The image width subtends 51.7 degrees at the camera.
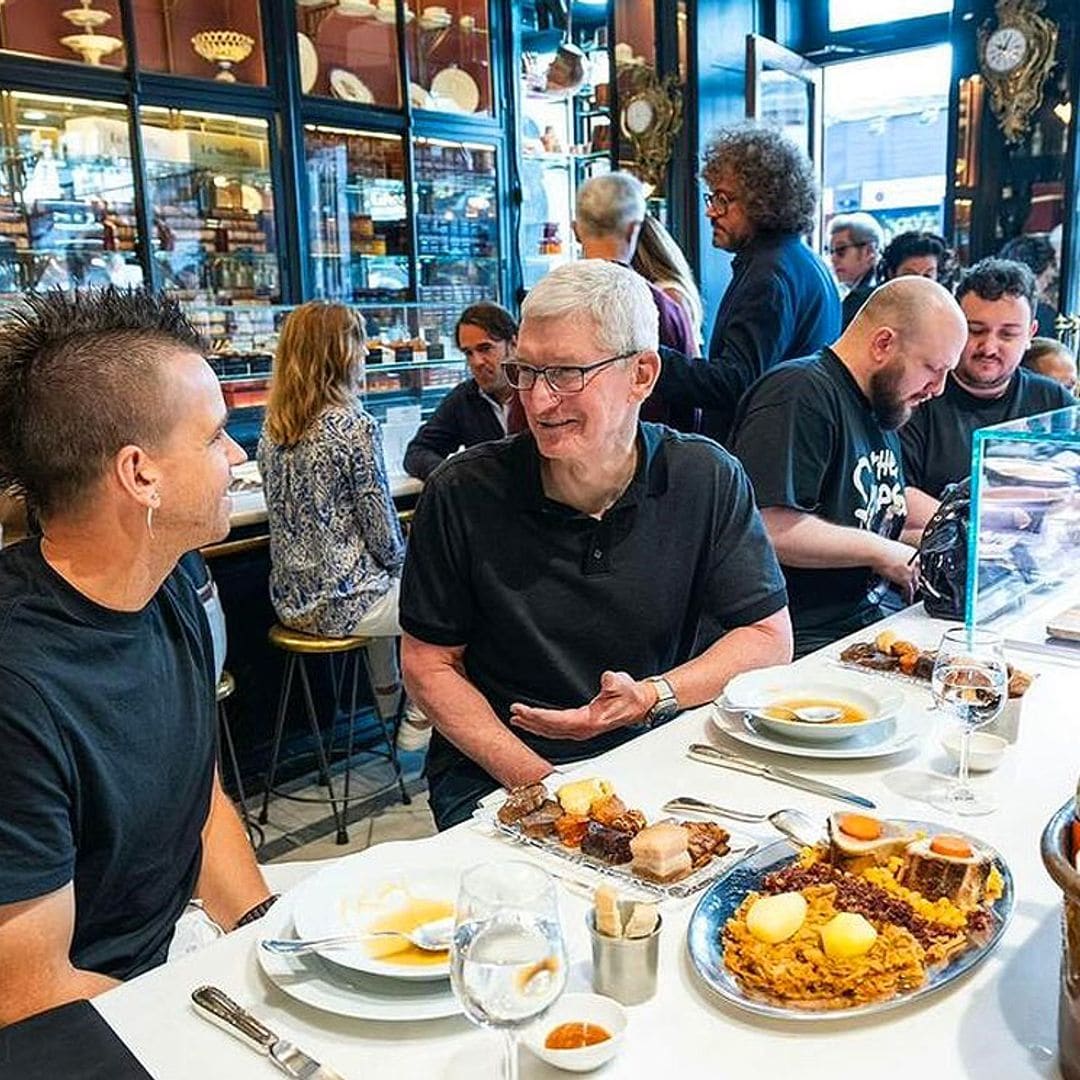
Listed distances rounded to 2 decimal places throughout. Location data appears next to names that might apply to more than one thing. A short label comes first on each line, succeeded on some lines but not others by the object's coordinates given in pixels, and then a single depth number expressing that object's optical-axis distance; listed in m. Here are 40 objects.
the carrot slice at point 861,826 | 1.15
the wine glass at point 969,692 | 1.36
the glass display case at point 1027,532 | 1.90
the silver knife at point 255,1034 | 0.90
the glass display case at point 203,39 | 4.93
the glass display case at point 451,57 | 5.96
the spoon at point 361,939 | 1.02
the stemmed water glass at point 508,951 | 0.82
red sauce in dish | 0.90
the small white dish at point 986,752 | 1.44
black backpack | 2.13
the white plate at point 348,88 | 5.57
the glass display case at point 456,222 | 6.09
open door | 4.57
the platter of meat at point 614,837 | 1.17
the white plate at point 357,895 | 1.06
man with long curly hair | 3.17
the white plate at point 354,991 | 0.96
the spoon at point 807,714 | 1.55
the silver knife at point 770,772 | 1.36
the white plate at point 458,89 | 6.08
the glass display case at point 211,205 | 5.05
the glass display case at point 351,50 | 5.46
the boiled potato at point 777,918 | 1.00
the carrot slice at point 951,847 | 1.09
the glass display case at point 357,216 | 5.62
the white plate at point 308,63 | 5.39
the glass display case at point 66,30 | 4.53
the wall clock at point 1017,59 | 4.68
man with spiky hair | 1.14
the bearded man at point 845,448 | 2.44
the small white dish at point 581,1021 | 0.89
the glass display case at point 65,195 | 4.62
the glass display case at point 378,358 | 5.16
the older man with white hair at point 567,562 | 1.80
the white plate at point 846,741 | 1.47
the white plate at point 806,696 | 1.50
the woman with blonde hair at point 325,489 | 3.17
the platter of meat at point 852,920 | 0.96
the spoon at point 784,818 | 1.21
